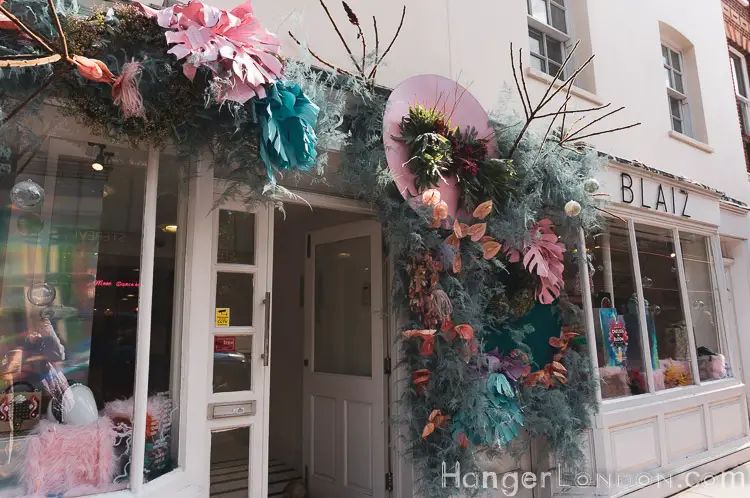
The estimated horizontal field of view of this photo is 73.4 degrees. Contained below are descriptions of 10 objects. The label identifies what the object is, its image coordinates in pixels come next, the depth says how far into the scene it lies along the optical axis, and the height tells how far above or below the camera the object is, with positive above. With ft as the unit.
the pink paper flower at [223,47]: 6.75 +3.87
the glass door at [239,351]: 9.20 -0.39
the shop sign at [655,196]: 15.37 +3.98
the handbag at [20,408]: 7.19 -1.04
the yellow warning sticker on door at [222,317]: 9.36 +0.25
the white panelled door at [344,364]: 12.18 -0.94
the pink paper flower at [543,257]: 11.44 +1.53
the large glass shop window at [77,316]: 7.27 +0.26
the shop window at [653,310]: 14.26 +0.34
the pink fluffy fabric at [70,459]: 7.09 -1.81
